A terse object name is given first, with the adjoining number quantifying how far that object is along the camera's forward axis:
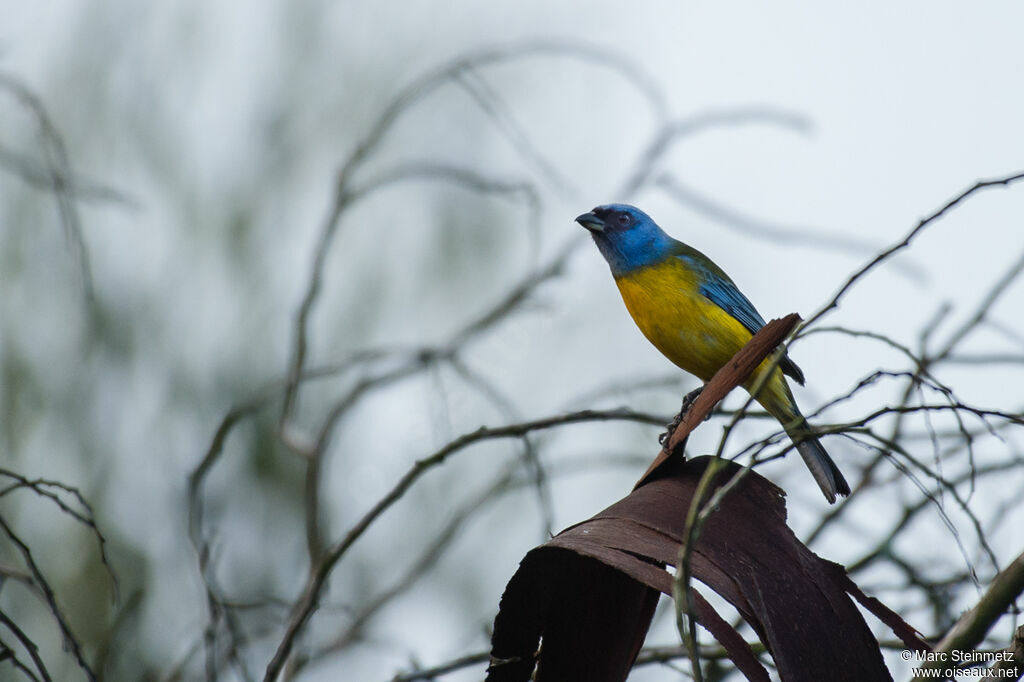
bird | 7.71
